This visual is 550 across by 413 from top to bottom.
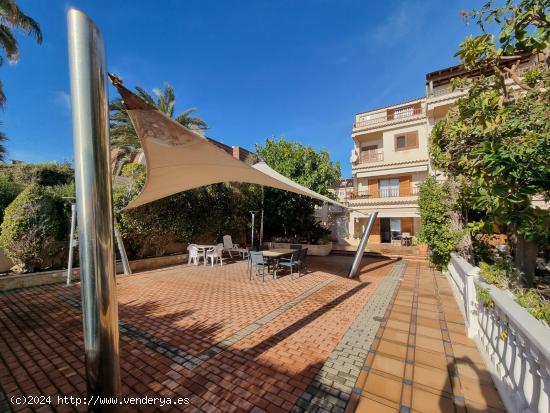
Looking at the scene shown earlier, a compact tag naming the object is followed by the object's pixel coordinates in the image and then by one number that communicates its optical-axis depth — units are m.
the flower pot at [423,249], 13.95
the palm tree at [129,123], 12.18
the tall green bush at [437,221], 7.69
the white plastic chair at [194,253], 10.07
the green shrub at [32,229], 6.73
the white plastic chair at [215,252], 9.92
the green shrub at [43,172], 13.48
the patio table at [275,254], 7.90
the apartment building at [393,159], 17.55
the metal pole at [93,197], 1.30
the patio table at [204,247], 9.90
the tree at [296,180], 14.27
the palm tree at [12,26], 10.04
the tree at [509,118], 2.62
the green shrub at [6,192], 7.93
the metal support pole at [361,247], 7.73
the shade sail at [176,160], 2.53
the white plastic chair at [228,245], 11.52
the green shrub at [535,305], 2.61
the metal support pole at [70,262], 6.49
